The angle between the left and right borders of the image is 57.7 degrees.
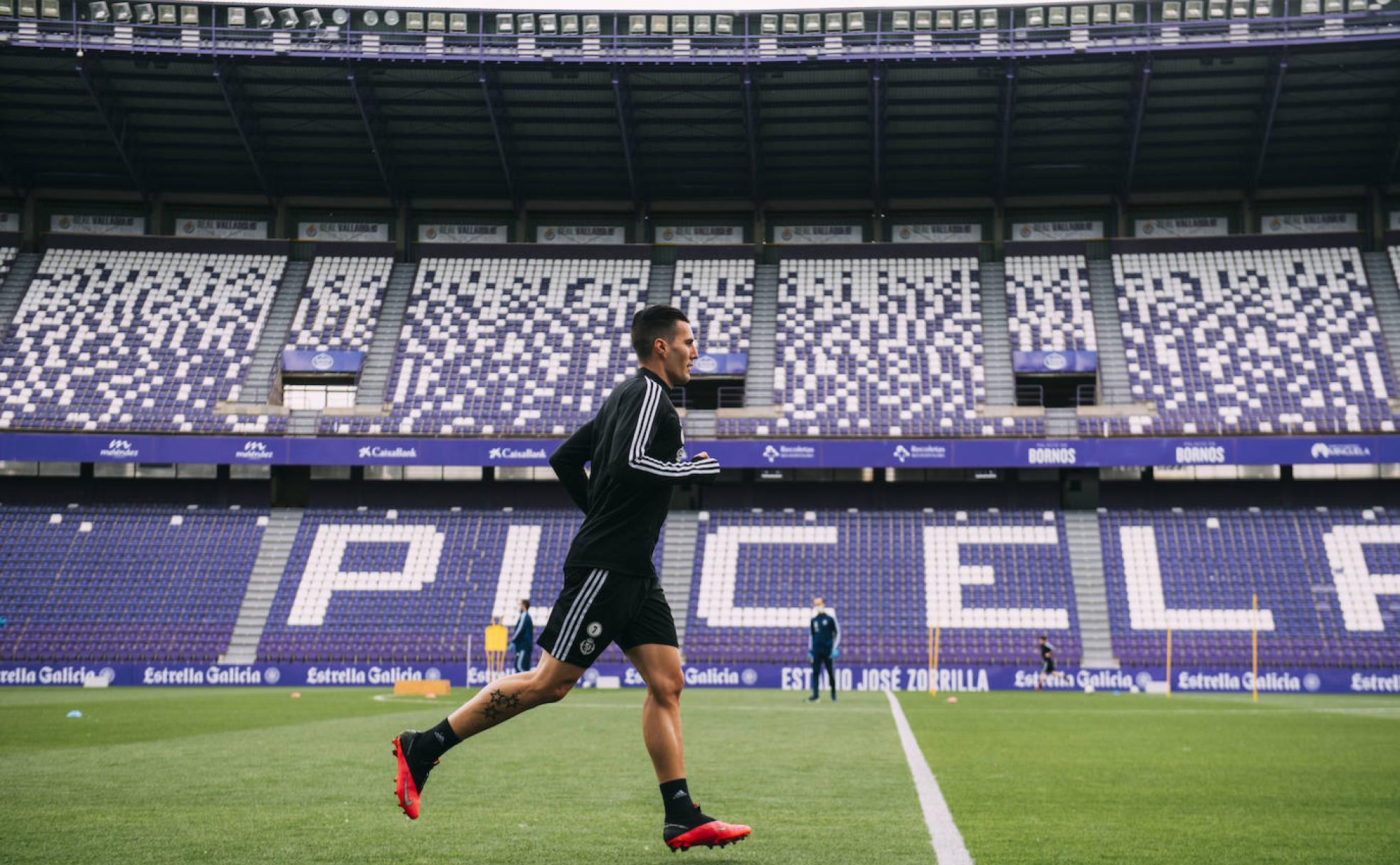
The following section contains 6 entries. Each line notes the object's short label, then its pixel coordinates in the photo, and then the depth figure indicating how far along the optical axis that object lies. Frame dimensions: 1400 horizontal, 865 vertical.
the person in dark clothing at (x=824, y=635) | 23.67
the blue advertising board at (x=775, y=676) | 32.41
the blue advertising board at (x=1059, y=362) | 39.91
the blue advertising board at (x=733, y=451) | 36.66
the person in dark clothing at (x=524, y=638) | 24.33
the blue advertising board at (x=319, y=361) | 40.94
